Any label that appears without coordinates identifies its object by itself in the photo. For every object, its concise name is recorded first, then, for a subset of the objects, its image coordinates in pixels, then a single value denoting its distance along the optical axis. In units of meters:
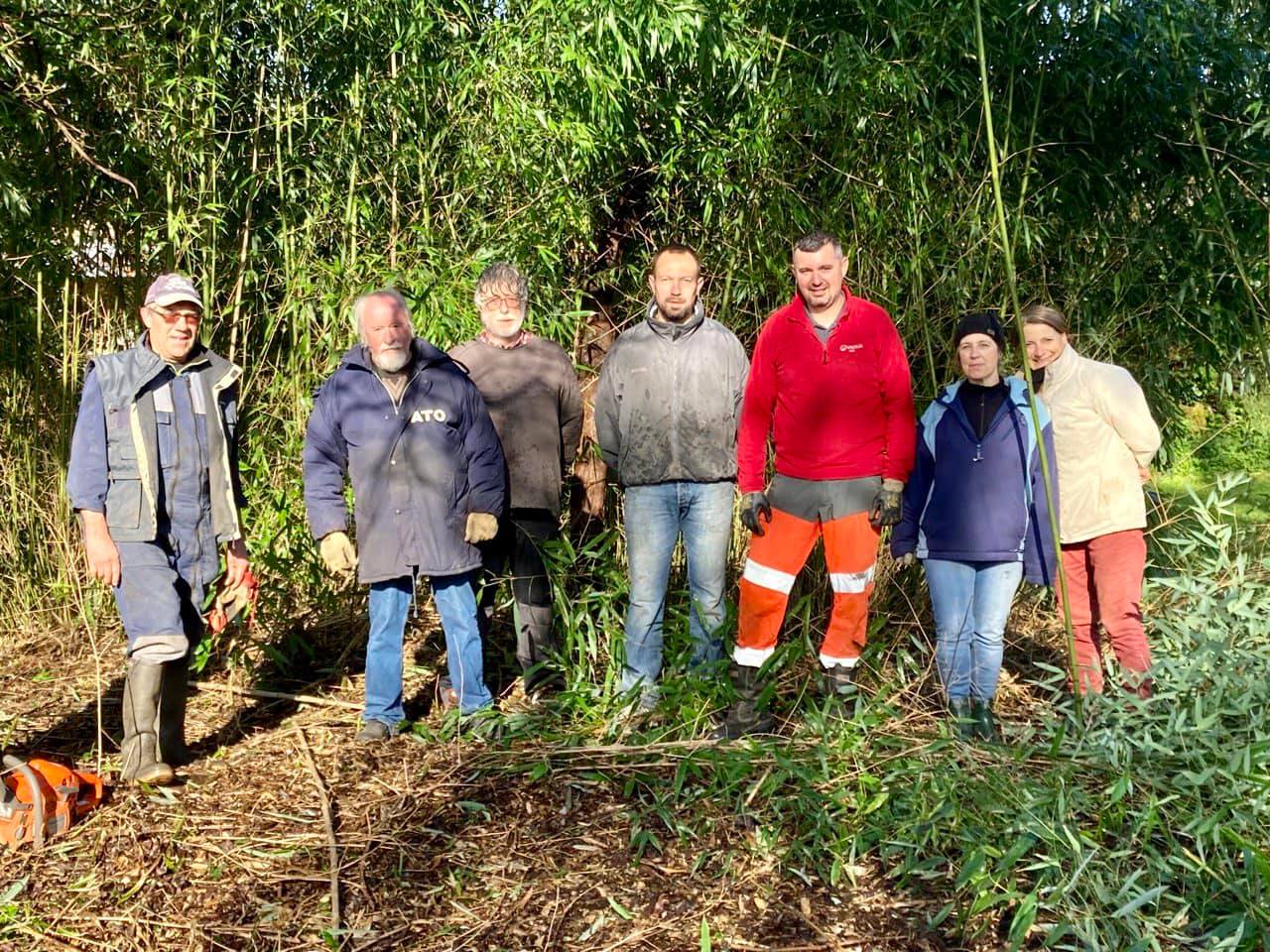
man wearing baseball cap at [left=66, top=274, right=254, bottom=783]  2.99
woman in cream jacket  3.32
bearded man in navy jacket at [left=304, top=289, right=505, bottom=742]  3.28
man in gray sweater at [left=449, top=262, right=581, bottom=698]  3.56
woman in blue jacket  3.13
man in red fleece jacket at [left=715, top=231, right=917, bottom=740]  3.20
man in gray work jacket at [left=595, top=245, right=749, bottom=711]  3.39
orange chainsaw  2.74
